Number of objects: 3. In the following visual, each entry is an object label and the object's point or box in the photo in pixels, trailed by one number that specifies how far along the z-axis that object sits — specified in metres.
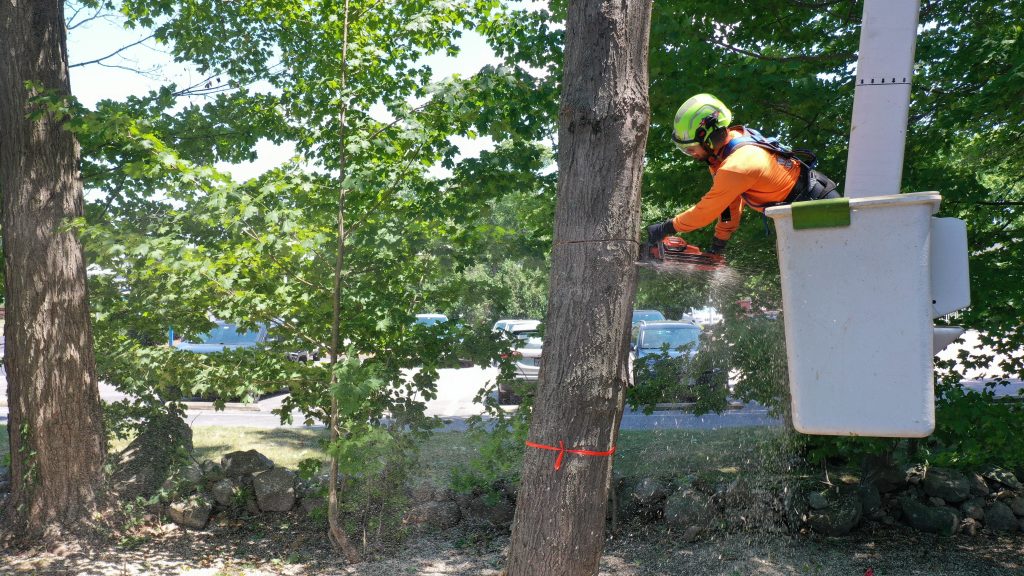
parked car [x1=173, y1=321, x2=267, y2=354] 13.08
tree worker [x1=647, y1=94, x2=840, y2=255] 3.35
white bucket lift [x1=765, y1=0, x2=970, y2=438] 2.49
